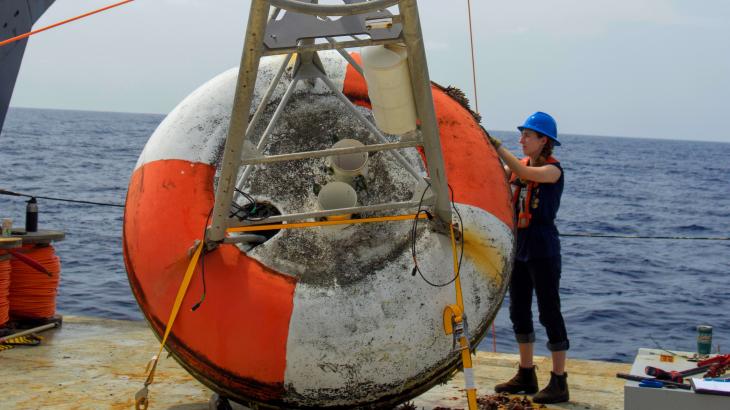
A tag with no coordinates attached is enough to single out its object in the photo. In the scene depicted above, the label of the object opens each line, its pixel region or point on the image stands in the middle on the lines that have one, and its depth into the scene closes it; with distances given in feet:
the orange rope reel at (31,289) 20.24
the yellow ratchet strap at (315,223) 13.32
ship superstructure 21.09
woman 15.89
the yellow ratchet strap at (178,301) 13.25
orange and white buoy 13.07
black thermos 21.02
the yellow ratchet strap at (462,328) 12.58
